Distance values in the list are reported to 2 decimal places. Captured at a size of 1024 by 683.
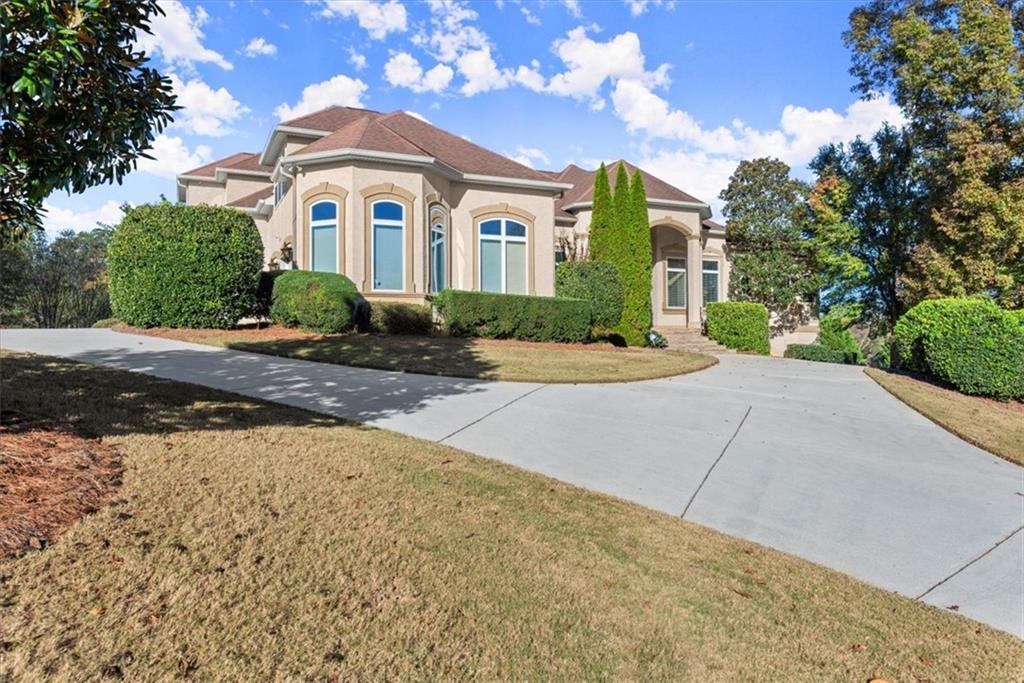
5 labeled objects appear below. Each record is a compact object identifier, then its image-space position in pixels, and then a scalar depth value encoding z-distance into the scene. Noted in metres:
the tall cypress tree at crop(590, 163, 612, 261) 18.41
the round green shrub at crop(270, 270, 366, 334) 12.85
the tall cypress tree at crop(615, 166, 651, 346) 18.09
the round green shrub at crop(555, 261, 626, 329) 17.42
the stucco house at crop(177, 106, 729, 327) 15.39
